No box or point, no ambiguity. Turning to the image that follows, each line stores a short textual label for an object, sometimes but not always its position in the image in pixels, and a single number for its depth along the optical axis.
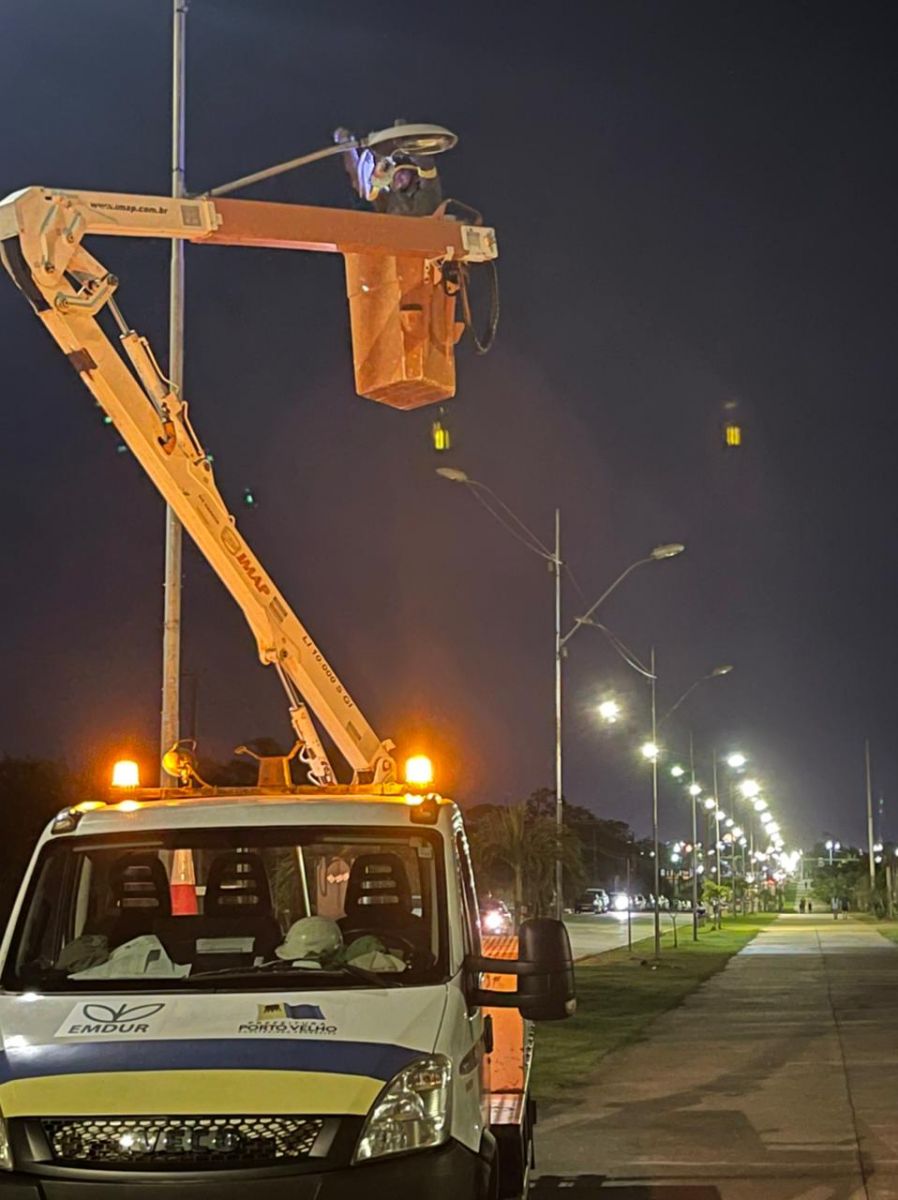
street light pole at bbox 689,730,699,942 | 56.44
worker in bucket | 15.20
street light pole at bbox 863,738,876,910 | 94.75
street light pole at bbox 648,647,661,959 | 43.84
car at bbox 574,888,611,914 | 95.50
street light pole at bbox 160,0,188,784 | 18.69
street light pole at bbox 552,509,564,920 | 31.59
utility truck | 5.23
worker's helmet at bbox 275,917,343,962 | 6.24
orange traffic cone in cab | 7.38
